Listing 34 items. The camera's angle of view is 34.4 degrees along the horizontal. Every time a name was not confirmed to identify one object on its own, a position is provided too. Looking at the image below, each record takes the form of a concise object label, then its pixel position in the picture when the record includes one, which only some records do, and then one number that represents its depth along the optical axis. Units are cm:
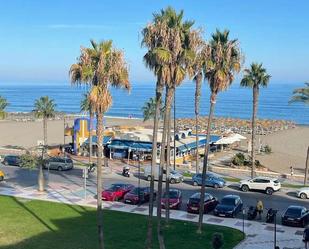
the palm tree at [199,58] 2512
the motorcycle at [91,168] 5050
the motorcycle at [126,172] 4944
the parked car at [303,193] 4072
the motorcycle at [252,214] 3337
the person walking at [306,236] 2672
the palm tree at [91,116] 5502
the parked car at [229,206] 3369
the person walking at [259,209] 3347
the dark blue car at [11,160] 5397
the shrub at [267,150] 6852
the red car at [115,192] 3822
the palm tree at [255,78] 4553
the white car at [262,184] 4251
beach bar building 5830
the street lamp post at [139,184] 3719
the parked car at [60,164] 5172
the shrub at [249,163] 5623
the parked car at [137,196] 3709
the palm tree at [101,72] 2173
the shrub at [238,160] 5619
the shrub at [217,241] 2231
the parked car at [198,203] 3469
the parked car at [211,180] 4456
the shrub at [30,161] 4147
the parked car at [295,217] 3159
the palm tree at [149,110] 6600
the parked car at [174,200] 3568
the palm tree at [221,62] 2792
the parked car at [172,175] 4653
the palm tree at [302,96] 4606
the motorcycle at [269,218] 3250
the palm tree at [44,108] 6106
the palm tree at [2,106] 5095
